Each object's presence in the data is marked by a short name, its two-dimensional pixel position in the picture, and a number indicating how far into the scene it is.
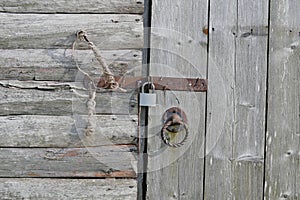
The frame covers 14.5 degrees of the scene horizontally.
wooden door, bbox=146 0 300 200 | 3.38
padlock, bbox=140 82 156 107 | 3.36
